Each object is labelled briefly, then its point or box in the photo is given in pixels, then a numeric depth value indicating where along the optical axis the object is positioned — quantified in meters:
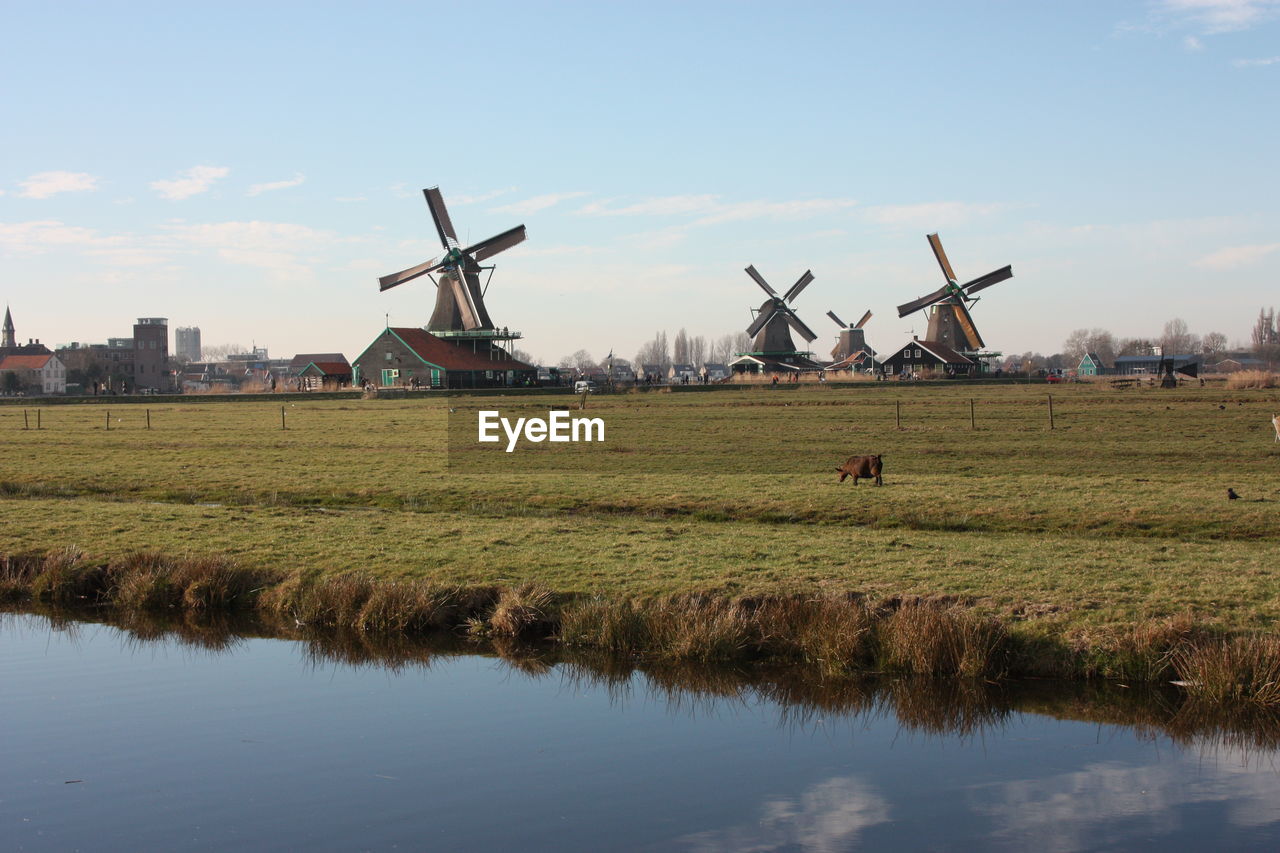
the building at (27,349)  159.75
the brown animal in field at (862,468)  27.17
